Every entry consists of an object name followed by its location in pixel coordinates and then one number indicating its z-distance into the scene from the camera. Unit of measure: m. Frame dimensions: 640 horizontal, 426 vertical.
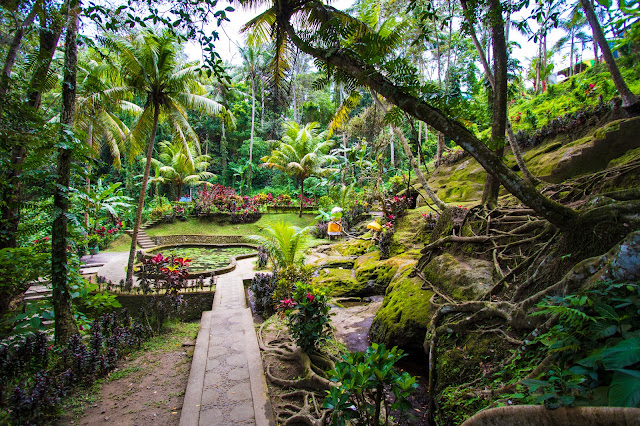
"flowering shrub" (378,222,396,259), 8.05
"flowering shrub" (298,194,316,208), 19.59
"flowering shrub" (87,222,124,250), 11.53
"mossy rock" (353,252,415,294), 6.67
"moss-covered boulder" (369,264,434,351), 4.04
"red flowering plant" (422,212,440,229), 7.26
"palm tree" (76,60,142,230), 8.33
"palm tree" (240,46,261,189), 24.98
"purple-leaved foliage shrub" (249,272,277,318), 6.25
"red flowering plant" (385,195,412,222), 9.55
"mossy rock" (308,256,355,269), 8.50
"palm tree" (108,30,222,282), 7.76
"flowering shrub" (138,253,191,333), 5.60
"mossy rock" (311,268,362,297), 6.76
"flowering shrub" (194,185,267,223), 16.64
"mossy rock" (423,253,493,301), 3.63
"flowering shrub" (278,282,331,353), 3.95
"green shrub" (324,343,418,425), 2.06
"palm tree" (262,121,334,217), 18.55
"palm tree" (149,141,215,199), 18.38
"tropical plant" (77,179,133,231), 11.14
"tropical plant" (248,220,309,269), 7.25
